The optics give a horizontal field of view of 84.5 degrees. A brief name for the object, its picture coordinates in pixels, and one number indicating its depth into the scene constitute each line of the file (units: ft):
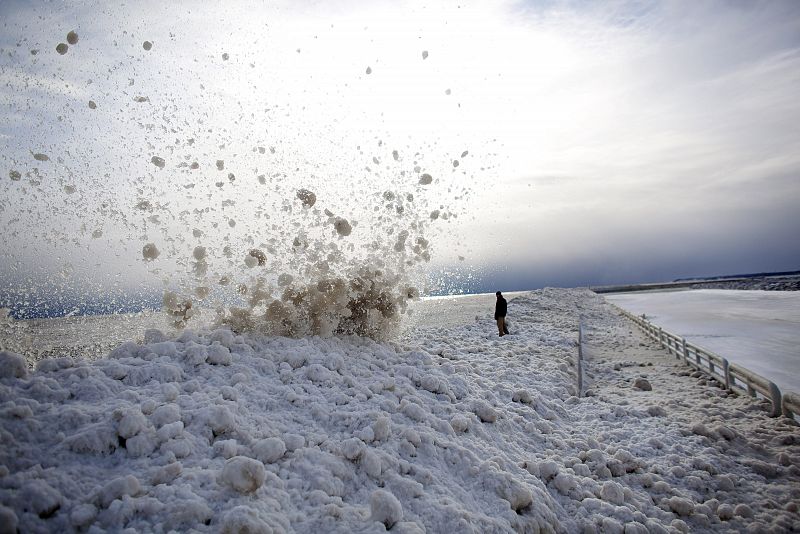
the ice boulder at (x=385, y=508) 10.37
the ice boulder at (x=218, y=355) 15.99
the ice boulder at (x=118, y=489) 9.03
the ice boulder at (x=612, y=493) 14.52
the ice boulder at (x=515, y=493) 12.91
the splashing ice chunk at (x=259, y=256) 23.58
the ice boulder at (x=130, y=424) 10.84
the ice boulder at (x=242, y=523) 8.75
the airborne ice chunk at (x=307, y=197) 24.95
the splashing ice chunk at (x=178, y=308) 22.22
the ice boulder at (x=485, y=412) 17.92
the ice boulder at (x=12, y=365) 12.50
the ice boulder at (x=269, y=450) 11.55
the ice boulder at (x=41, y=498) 8.45
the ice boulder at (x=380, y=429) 13.60
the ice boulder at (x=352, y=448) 12.41
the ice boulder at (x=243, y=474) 9.91
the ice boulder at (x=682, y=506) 14.66
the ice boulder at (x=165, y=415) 11.62
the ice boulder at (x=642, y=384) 28.80
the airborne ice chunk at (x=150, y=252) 22.08
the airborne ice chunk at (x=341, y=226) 25.54
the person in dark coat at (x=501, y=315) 48.93
